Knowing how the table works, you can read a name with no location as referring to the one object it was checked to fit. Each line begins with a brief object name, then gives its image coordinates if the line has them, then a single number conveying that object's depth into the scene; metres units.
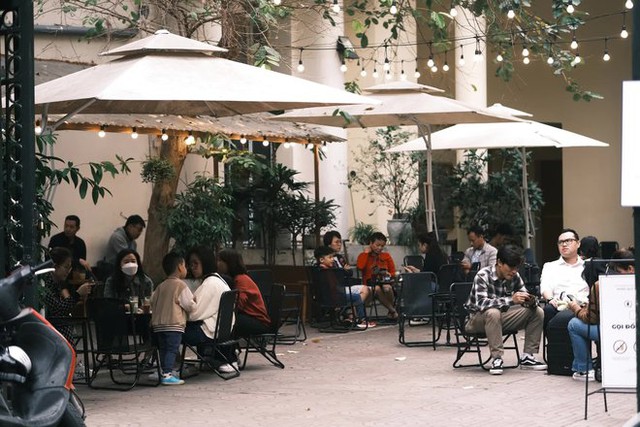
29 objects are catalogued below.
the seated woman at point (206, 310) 12.59
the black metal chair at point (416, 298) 15.20
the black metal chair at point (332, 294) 16.84
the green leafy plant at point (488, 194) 23.50
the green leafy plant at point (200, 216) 16.03
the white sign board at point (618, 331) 9.80
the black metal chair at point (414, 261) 19.55
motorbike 6.26
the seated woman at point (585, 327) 11.04
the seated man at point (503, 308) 12.91
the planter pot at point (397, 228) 22.05
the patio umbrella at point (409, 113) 16.66
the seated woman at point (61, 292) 12.20
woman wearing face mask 12.84
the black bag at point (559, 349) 12.60
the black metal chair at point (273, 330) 13.39
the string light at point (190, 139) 16.11
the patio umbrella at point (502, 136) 18.56
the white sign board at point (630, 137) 6.61
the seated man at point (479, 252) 17.16
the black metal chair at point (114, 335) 11.86
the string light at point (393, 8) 15.23
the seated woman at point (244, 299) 13.16
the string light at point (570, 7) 14.41
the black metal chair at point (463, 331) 13.15
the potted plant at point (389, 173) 22.91
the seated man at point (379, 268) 18.16
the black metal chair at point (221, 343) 12.44
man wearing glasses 12.70
